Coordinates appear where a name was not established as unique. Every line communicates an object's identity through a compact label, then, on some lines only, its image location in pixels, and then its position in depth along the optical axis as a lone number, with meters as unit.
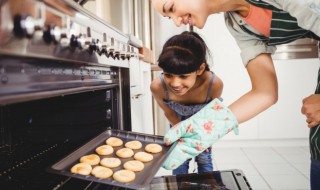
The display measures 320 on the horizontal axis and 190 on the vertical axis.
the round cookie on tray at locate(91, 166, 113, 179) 0.81
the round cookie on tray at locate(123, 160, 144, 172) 0.89
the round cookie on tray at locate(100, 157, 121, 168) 0.91
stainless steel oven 0.45
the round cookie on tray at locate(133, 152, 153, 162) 0.95
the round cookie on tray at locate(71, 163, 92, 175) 0.78
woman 0.94
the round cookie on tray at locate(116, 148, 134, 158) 0.98
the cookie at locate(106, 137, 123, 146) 1.02
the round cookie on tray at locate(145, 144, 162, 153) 1.00
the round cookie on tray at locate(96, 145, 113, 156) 0.96
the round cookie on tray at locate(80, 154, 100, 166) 0.87
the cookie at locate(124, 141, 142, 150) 1.03
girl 1.57
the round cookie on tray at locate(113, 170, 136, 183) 0.79
